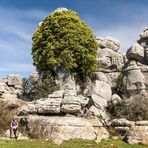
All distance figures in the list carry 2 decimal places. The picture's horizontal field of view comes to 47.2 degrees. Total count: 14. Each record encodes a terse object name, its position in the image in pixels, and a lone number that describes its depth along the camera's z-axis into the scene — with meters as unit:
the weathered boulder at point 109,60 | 18.36
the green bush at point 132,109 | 14.11
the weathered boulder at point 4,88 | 16.74
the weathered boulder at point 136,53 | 17.32
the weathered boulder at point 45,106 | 13.32
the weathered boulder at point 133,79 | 16.43
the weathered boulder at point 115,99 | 15.23
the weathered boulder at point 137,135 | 11.96
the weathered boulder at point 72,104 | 13.11
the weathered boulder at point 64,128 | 12.35
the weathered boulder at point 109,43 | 19.05
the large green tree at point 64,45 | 16.72
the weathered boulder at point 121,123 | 13.03
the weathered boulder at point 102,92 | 14.97
